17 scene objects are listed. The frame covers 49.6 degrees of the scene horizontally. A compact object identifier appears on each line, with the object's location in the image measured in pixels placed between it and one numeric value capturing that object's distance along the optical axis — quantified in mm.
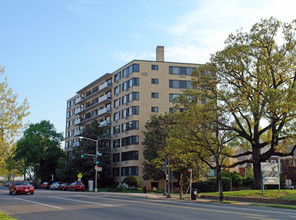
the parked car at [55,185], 62288
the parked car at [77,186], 52344
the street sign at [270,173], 28484
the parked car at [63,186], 57812
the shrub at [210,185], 48062
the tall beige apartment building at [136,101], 60281
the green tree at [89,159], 60344
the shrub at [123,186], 52925
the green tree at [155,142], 50844
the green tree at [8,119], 16406
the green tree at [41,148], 76062
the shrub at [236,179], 52084
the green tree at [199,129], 30031
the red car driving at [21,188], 33375
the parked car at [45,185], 69069
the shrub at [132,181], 54781
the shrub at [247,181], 52041
